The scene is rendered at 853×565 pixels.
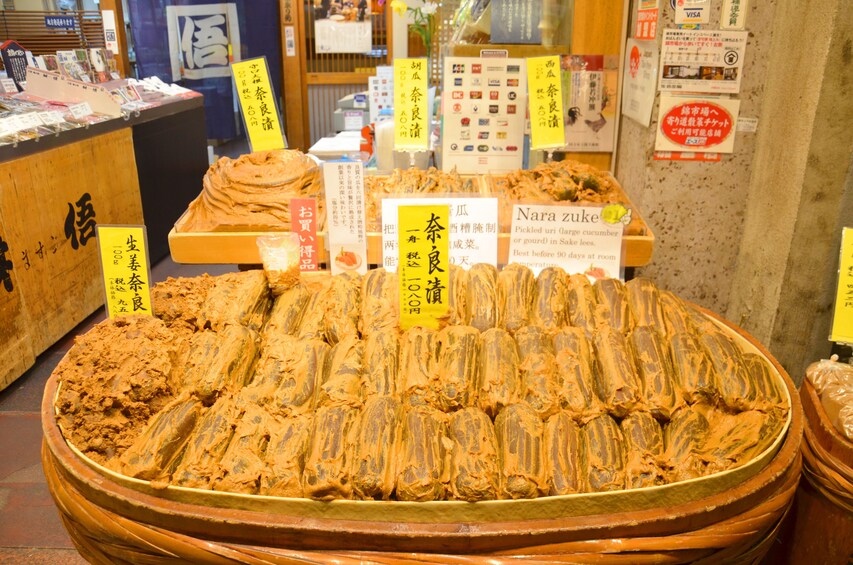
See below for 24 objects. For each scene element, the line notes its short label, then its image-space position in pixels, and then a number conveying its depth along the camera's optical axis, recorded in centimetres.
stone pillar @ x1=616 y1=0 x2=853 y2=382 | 224
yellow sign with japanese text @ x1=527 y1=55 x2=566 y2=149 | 270
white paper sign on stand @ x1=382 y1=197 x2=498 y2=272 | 225
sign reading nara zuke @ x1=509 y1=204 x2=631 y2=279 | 220
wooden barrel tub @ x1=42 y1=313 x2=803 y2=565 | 133
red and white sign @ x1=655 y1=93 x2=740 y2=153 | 270
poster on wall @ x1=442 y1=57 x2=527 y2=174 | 316
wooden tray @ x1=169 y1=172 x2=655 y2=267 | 242
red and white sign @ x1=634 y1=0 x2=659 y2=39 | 270
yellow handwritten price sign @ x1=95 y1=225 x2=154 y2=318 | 185
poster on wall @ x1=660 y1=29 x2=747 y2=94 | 260
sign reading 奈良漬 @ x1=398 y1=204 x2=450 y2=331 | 177
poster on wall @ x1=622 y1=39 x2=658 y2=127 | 276
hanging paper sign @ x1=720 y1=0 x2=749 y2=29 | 253
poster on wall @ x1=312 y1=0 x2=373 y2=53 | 849
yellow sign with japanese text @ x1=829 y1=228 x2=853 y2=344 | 191
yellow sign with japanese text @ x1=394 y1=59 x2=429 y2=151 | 285
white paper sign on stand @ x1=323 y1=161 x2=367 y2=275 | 224
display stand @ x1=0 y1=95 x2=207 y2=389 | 373
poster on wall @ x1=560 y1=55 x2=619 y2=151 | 321
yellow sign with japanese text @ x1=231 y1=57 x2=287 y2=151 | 266
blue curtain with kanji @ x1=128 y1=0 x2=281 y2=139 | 718
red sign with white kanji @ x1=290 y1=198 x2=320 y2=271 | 223
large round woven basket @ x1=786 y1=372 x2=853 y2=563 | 166
